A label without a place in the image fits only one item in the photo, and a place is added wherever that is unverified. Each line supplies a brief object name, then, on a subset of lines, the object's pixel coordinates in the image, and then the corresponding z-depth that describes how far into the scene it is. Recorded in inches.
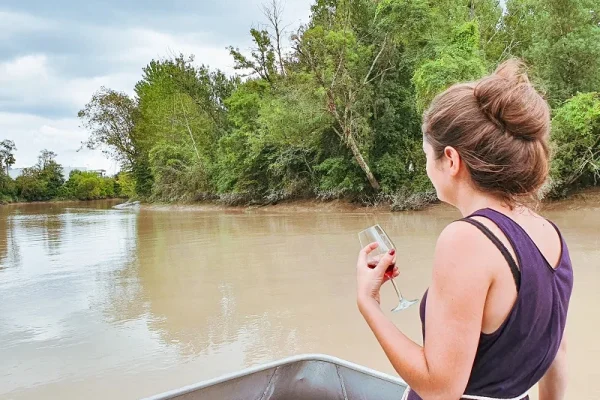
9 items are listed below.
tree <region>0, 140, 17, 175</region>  1648.9
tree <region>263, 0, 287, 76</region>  956.0
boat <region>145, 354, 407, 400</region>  76.6
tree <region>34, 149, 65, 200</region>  1796.8
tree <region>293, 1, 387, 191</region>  700.7
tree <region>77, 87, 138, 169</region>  1497.3
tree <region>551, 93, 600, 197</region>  536.7
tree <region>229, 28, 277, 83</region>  983.0
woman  32.4
